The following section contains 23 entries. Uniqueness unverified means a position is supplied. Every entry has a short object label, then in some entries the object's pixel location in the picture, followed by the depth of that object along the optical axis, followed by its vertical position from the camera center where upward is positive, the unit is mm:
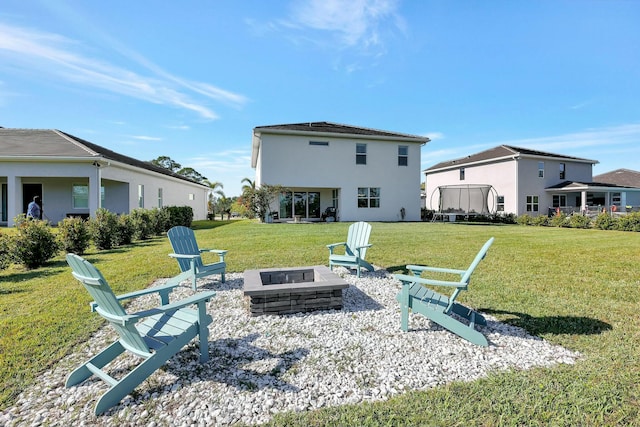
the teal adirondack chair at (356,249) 6125 -838
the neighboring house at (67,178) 14500 +1816
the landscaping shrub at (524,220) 21977 -713
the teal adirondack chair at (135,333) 2248 -1088
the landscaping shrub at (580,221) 18505 -682
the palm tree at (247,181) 30873 +3104
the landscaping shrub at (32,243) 7148 -763
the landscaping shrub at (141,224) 11945 -517
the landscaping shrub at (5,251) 6750 -897
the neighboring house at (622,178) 29859 +3511
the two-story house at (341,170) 20672 +2939
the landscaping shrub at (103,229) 9789 -581
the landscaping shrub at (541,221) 20766 -742
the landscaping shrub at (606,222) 17130 -680
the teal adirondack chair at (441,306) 3305 -1130
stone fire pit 4086 -1180
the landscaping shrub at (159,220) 13484 -436
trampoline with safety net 22312 +829
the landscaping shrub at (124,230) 10789 -711
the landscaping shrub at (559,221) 19631 -706
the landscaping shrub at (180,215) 15898 -235
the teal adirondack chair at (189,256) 5133 -794
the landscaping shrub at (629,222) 16203 -653
